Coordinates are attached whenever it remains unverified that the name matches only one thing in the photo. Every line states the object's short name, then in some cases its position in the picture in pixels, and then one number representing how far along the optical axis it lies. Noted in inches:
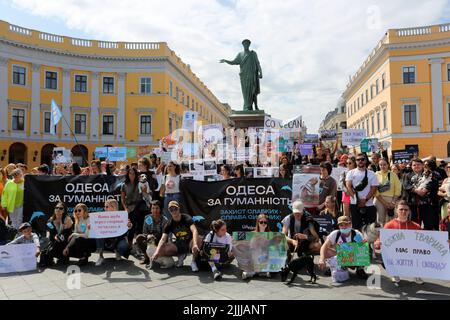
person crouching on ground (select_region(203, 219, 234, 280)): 247.3
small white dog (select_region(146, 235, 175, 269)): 260.6
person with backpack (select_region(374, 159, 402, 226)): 296.2
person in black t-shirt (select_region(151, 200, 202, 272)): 257.6
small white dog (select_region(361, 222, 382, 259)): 266.1
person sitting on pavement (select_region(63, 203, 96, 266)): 268.1
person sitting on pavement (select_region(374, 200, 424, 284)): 225.7
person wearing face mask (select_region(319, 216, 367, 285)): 230.0
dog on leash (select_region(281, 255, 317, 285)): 223.8
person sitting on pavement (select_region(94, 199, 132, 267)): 279.3
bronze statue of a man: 641.6
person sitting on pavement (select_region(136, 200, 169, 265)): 273.9
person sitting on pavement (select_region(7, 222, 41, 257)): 259.4
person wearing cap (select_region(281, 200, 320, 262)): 246.7
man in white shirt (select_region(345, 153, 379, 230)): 279.9
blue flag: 679.7
